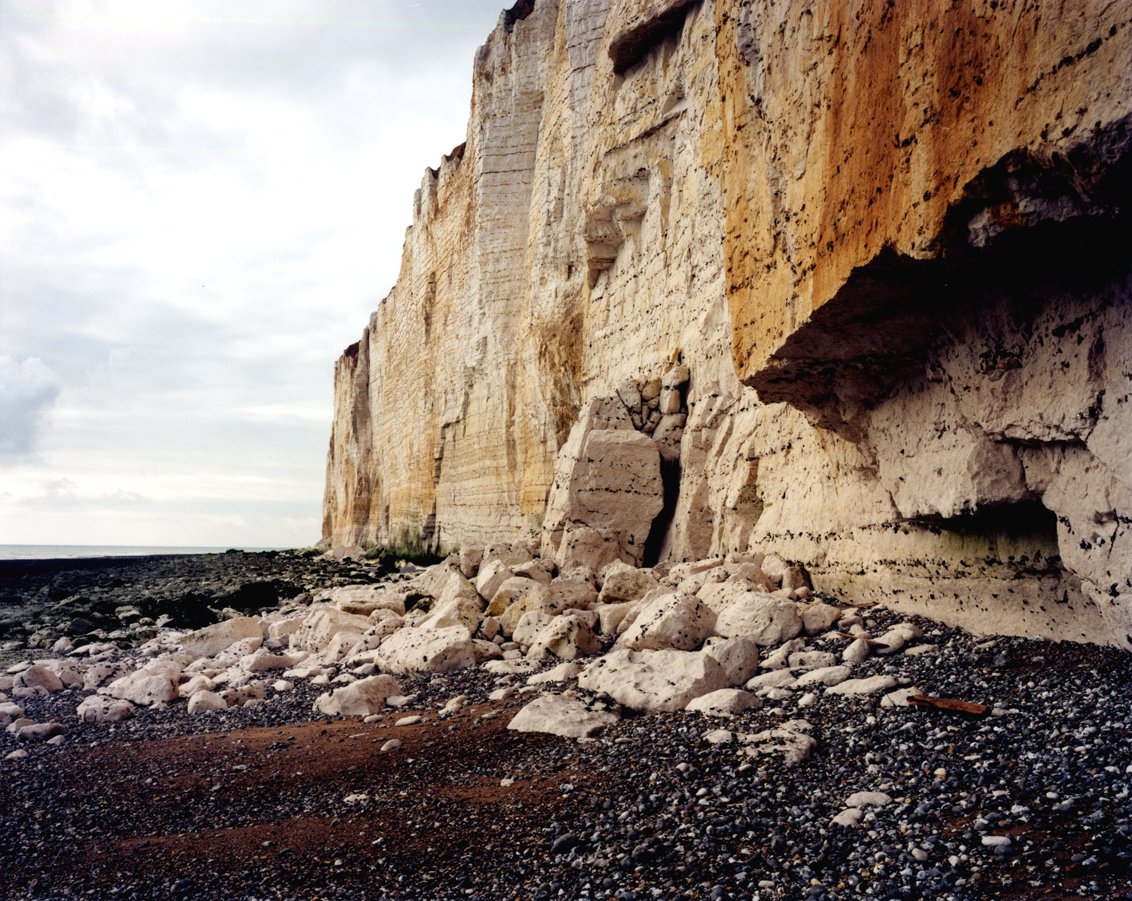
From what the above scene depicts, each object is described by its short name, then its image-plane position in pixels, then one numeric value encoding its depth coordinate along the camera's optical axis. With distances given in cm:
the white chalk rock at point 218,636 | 836
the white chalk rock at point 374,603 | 884
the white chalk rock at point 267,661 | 699
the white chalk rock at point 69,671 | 730
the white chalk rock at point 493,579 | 781
